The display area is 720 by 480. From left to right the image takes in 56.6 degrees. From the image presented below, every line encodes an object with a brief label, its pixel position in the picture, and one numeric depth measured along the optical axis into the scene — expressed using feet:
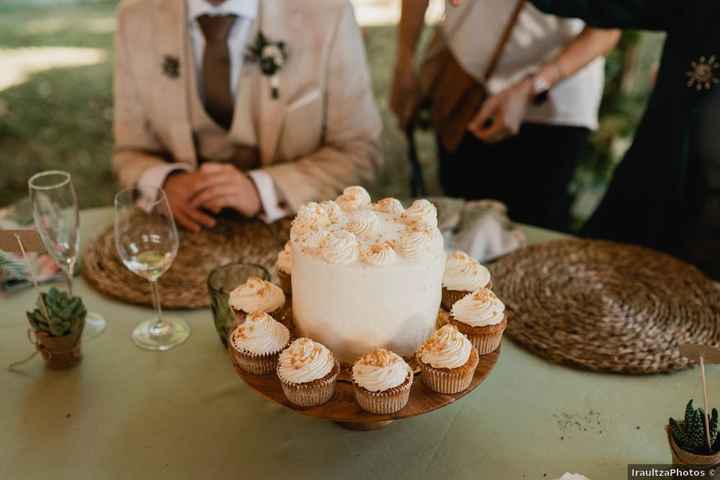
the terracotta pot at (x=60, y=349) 4.46
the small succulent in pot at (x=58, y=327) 4.46
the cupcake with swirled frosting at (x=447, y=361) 3.66
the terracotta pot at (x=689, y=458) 3.43
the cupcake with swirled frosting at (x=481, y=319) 4.00
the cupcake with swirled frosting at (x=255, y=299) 4.17
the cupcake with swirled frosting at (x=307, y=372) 3.58
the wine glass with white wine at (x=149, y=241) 4.69
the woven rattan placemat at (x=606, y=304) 4.62
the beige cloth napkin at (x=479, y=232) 5.63
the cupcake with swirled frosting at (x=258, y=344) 3.81
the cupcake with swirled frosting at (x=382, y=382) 3.55
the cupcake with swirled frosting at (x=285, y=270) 4.49
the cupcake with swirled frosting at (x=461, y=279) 4.33
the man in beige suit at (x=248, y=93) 6.65
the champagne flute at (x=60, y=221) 4.59
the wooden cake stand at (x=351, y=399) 3.63
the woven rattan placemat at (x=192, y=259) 5.26
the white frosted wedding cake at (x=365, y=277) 3.64
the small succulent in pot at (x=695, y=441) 3.44
